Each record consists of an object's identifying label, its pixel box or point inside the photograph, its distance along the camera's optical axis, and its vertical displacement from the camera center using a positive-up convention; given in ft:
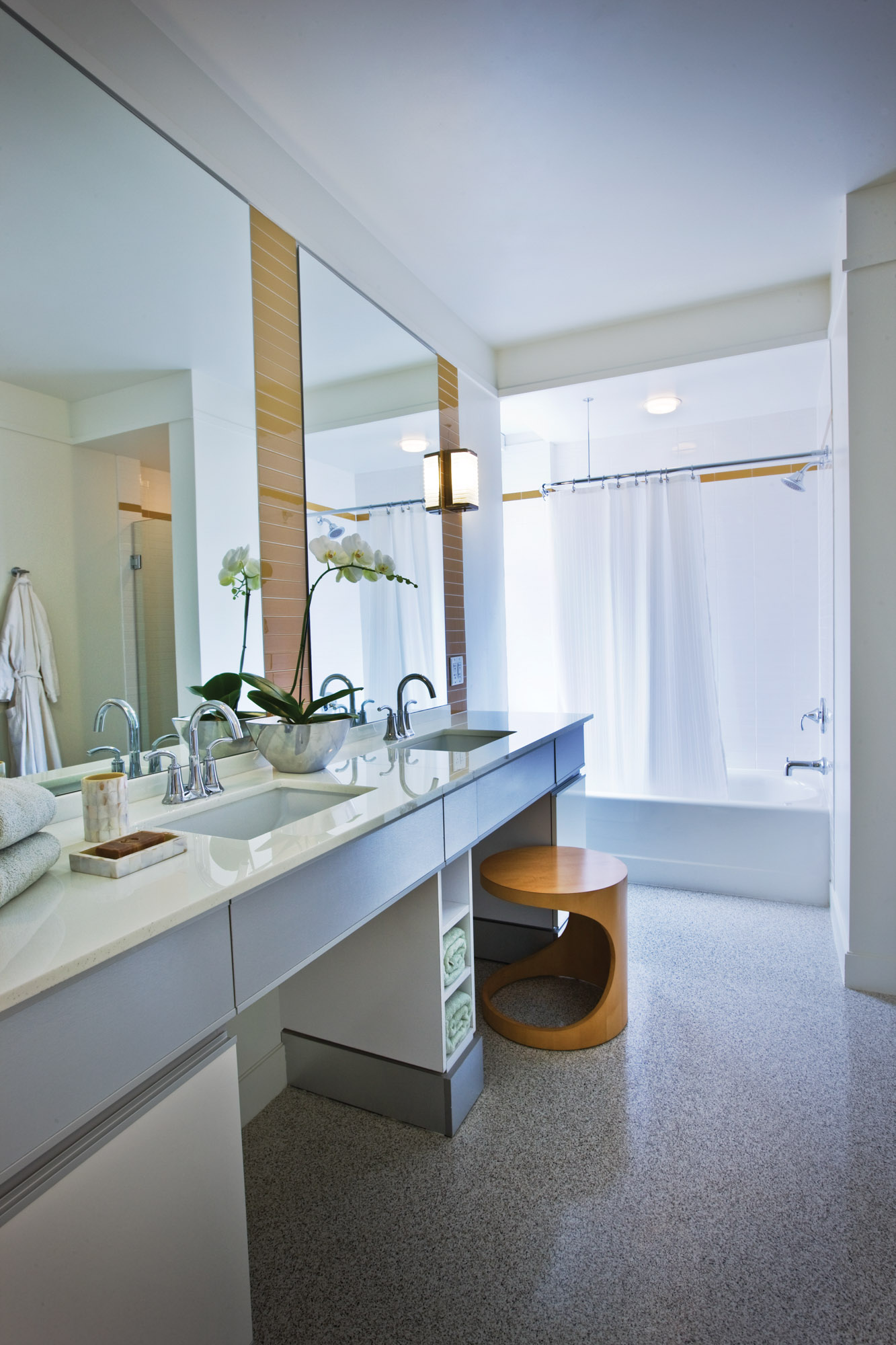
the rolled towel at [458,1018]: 5.70 -3.07
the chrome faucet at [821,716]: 10.52 -1.21
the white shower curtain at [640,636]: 11.31 +0.04
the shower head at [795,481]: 11.32 +2.45
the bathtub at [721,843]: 10.06 -3.02
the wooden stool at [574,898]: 6.70 -2.41
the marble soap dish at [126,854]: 3.28 -0.97
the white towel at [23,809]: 2.93 -0.67
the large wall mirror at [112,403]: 4.04 +1.62
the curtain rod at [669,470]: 10.94 +2.68
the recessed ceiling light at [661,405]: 11.61 +3.83
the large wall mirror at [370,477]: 7.06 +1.88
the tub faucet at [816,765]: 10.28 -1.87
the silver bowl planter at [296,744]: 5.53 -0.76
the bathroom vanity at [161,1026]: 2.42 -1.50
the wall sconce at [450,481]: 9.29 +2.11
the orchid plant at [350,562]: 6.64 +0.78
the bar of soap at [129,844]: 3.38 -0.95
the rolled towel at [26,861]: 2.86 -0.88
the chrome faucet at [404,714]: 7.61 -0.76
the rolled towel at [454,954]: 5.73 -2.53
